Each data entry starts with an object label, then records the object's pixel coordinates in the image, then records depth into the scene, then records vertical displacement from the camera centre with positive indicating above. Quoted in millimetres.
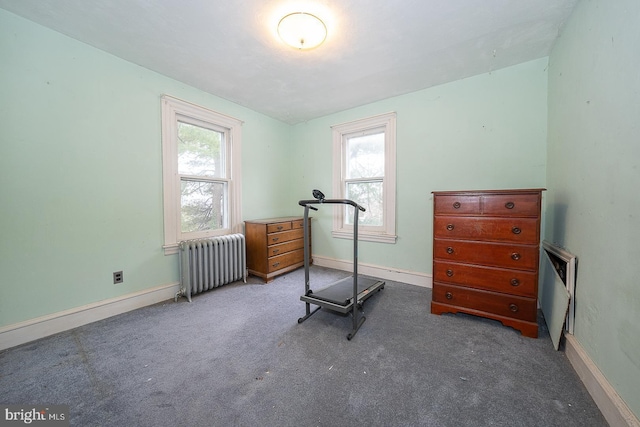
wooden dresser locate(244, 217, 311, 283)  3180 -572
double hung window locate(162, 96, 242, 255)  2662 +475
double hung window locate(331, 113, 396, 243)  3199 +503
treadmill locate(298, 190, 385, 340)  1989 -879
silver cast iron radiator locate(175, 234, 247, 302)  2633 -696
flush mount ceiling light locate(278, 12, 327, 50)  1738 +1436
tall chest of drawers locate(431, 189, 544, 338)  1836 -423
